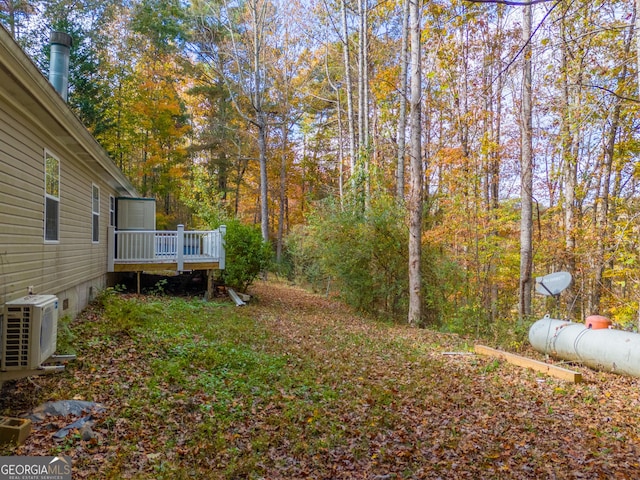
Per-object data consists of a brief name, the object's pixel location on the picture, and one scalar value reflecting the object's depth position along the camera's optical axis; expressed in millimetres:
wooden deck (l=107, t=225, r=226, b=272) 10398
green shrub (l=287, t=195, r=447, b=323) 10523
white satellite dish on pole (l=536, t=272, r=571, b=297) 6803
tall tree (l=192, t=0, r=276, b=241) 15633
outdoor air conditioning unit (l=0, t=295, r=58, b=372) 3693
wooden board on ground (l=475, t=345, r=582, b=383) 5422
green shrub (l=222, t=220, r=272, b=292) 11450
